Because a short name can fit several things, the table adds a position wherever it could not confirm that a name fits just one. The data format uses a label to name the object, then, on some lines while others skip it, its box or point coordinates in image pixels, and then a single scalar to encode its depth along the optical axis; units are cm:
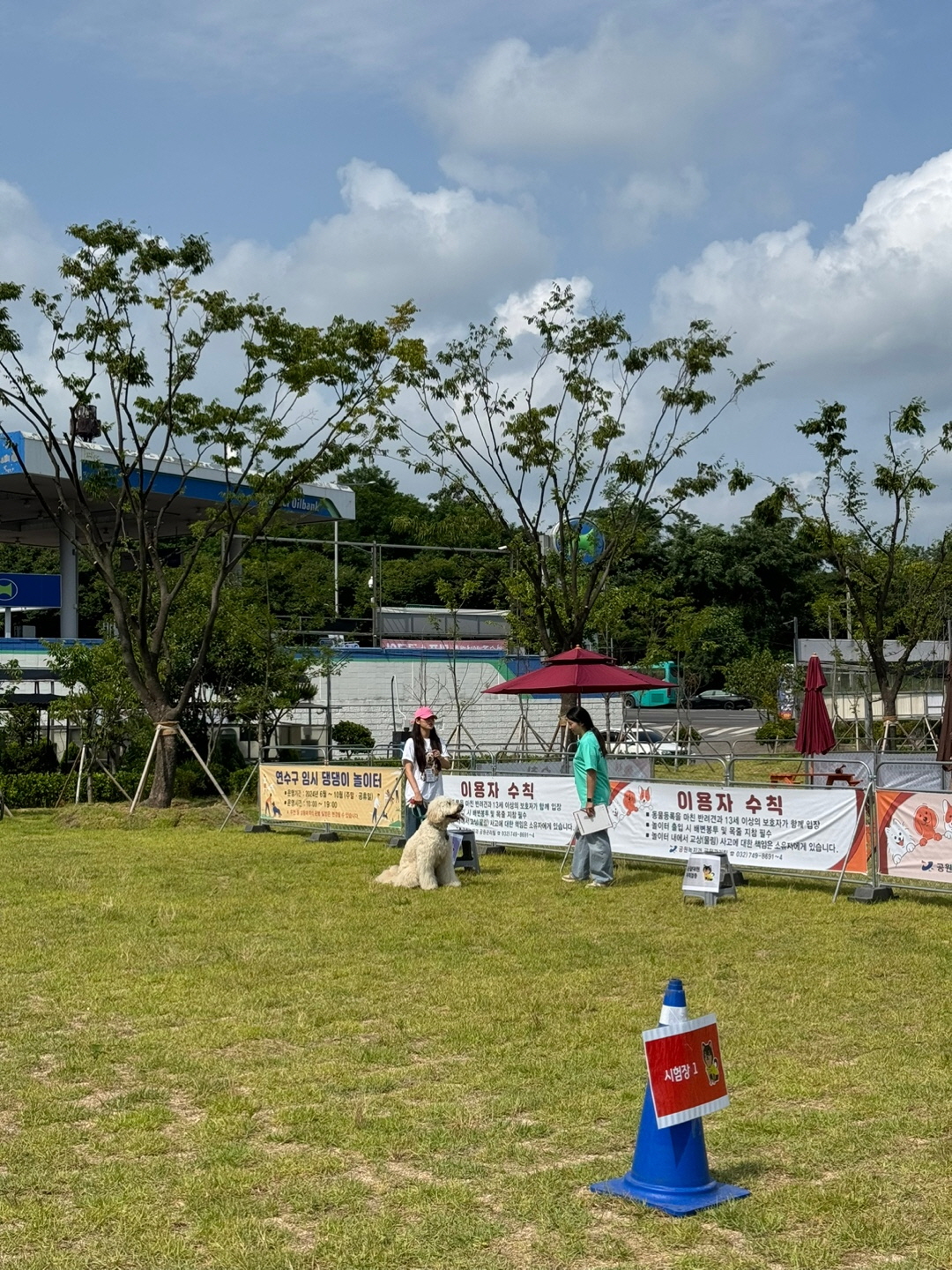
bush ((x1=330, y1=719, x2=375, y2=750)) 3419
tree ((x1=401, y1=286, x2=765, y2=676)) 2653
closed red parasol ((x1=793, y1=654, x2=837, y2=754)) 2241
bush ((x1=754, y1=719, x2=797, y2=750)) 4033
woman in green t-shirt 1386
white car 3341
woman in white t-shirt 1457
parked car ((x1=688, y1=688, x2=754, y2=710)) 7525
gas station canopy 3394
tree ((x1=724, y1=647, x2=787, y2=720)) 4862
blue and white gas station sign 3659
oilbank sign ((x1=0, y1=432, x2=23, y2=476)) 3316
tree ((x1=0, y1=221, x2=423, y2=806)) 2297
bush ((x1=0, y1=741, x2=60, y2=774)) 2719
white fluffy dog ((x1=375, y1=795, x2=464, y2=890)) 1349
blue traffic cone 503
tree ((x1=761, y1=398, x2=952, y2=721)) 2628
